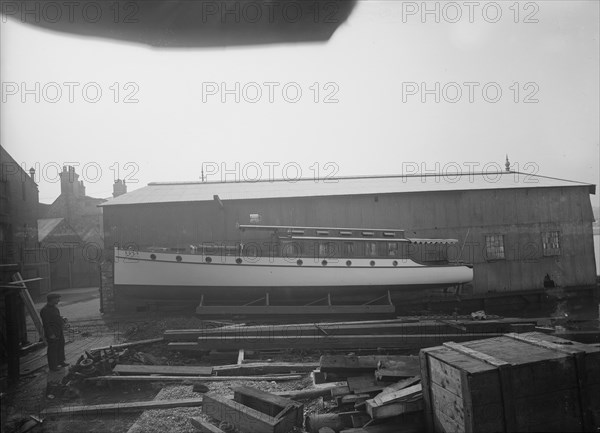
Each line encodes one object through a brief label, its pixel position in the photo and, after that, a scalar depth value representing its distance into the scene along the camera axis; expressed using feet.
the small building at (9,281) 19.44
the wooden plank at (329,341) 24.48
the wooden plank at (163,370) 21.72
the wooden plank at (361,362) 16.47
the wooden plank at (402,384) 13.88
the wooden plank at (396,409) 12.18
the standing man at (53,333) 24.25
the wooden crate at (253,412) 12.77
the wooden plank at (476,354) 10.08
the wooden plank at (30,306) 23.09
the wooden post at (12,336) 19.11
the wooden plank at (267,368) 21.66
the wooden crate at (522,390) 9.77
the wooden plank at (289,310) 39.58
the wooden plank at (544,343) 10.68
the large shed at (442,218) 50.19
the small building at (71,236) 82.43
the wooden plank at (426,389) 11.88
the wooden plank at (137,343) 26.58
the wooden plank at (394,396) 12.57
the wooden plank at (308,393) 16.49
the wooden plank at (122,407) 16.85
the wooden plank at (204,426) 13.41
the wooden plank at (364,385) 14.82
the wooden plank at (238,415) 12.55
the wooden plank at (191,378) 20.42
